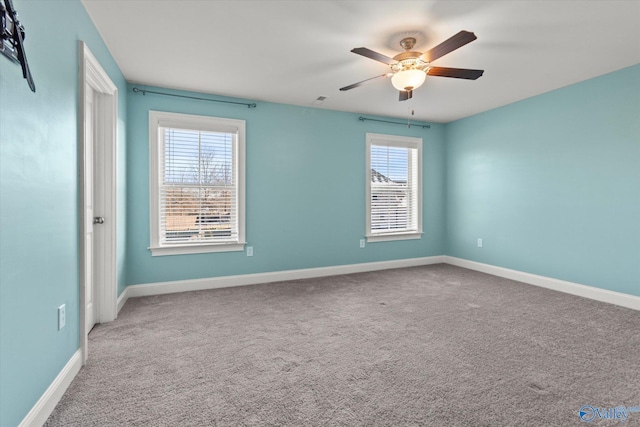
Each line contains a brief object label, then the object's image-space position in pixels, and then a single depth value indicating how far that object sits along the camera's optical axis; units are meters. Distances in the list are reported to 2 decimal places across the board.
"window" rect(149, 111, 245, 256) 3.75
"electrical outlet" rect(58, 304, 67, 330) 1.80
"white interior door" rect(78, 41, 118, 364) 2.75
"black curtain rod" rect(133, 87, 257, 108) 3.62
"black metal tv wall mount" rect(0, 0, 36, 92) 1.21
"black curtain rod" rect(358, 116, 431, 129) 4.88
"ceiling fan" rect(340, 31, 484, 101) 2.44
